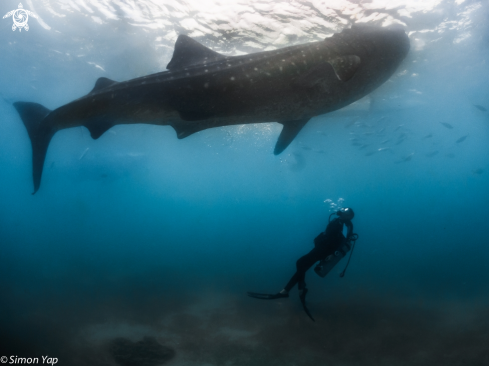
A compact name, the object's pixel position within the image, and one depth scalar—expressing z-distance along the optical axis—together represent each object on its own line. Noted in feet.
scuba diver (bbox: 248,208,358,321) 24.18
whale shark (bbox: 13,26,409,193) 13.23
